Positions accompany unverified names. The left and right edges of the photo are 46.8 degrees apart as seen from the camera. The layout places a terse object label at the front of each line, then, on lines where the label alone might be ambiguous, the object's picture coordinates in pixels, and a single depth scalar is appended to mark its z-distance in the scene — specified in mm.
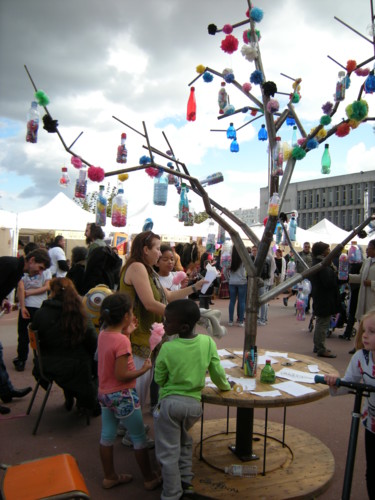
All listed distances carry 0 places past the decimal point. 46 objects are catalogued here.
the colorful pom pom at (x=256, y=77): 3088
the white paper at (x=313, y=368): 3256
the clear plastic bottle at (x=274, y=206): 3031
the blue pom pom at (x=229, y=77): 3273
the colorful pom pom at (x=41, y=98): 2811
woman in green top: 3262
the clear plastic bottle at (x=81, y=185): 4055
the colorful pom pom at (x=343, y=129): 3033
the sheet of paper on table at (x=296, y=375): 3039
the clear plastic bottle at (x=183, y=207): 4316
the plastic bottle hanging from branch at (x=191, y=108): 3525
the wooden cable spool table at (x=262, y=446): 2711
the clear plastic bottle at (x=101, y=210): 3957
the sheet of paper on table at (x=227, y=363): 3371
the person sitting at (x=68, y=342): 3914
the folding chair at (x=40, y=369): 3951
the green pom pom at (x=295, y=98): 3311
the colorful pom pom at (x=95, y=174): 2658
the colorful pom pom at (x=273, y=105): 2955
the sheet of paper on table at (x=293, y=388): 2781
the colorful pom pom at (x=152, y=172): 3361
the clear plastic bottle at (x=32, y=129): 3422
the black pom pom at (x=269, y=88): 2943
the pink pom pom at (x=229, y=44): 3072
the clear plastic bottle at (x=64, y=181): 5211
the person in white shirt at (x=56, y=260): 7352
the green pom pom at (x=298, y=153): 3121
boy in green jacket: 2574
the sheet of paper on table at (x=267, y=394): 2699
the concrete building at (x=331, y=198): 60656
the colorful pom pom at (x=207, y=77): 3385
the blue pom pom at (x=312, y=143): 3111
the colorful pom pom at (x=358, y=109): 2824
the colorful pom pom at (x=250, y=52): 3043
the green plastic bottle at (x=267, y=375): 2982
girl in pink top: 2893
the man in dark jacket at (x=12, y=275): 3932
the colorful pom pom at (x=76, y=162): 3094
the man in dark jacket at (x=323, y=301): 6824
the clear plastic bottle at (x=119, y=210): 4418
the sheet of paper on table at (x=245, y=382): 2868
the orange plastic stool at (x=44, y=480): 1791
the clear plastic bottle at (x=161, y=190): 4065
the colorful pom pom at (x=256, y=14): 2962
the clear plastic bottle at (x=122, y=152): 4160
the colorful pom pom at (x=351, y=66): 3156
